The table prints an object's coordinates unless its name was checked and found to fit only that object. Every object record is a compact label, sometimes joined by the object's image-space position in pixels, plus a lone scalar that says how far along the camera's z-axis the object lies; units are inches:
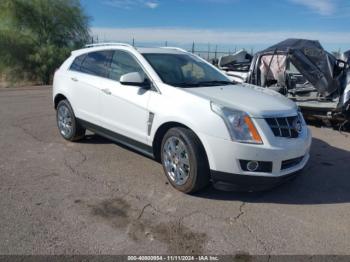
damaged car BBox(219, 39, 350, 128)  288.4
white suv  146.0
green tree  740.0
